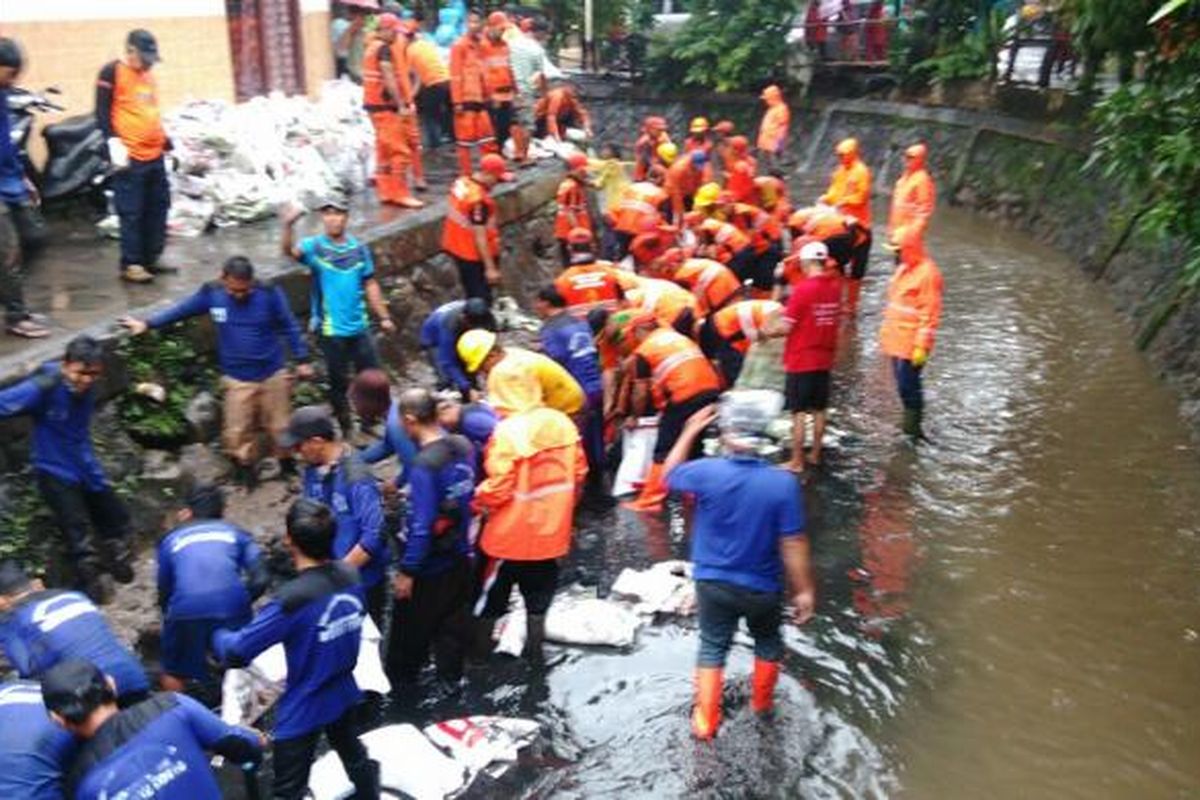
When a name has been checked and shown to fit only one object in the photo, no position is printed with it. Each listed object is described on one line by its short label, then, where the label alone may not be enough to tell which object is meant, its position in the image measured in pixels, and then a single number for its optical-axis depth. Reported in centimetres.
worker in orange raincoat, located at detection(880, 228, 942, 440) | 796
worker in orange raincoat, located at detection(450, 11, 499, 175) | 1161
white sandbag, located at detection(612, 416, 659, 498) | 779
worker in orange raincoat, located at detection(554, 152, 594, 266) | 1098
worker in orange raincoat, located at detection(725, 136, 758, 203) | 1195
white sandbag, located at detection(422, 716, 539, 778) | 495
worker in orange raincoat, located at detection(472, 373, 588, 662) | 531
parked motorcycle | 895
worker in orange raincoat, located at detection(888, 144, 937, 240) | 1066
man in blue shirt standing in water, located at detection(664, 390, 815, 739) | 479
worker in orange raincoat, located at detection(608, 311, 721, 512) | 718
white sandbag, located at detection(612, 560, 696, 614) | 630
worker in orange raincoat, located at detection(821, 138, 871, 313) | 1176
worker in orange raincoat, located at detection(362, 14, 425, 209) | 1014
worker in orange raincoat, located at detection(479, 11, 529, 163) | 1275
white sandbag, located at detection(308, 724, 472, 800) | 475
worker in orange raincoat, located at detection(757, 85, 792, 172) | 1938
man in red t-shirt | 762
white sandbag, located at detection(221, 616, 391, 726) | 503
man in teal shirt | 750
